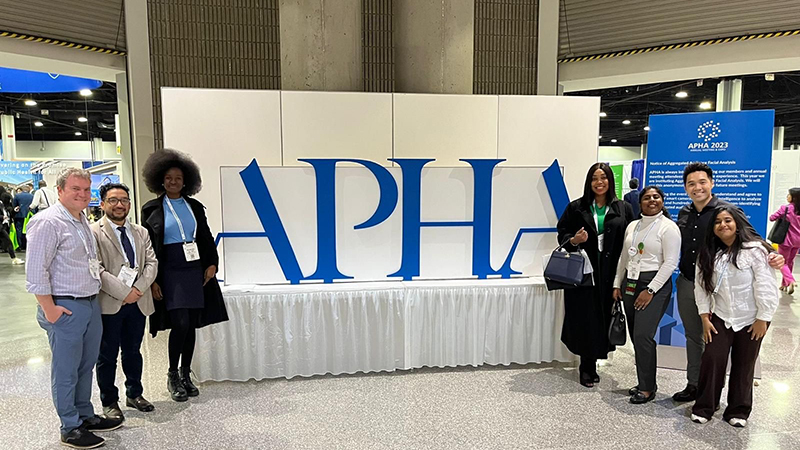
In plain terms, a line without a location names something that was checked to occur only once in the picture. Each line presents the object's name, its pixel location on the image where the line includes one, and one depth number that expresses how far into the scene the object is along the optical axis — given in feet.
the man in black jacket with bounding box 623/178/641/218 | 18.65
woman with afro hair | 9.57
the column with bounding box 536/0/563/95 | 19.30
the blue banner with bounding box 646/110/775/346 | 11.27
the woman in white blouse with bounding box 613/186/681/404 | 9.44
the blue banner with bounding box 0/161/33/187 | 40.98
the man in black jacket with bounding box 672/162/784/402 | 9.43
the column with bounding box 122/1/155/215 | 17.21
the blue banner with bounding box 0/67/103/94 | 21.25
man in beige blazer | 8.62
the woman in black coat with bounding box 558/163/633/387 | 10.42
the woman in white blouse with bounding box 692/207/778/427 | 8.45
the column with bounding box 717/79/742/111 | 28.55
